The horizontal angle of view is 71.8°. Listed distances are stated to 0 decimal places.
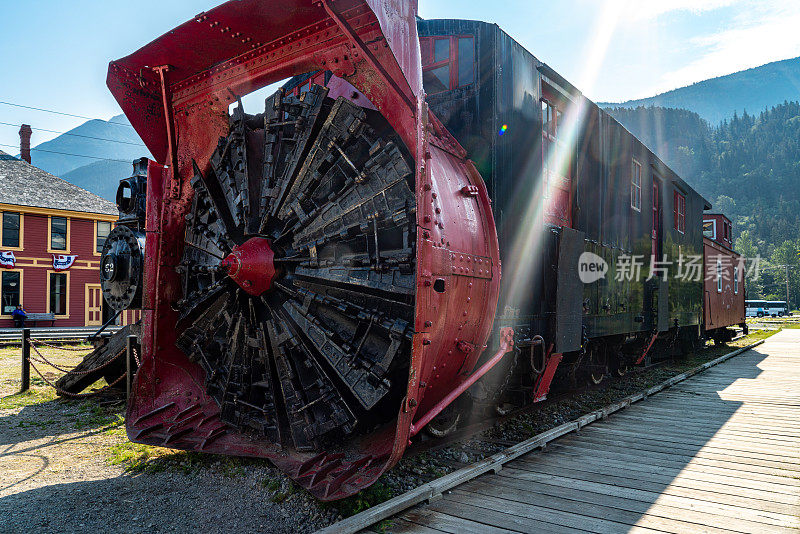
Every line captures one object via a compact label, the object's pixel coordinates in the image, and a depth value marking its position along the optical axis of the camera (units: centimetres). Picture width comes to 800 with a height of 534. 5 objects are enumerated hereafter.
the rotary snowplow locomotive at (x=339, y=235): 404
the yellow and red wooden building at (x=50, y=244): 2623
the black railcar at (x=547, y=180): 541
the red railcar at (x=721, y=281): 1723
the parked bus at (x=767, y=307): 7488
